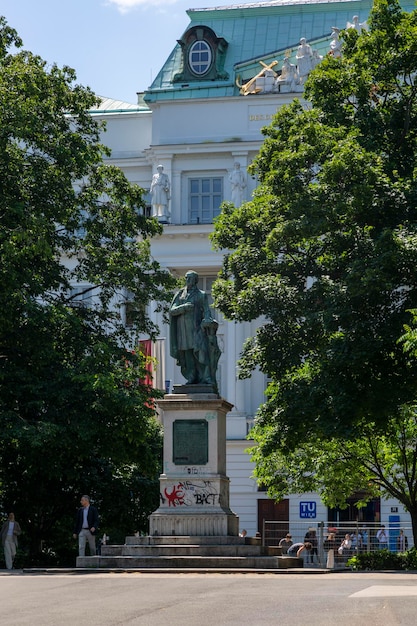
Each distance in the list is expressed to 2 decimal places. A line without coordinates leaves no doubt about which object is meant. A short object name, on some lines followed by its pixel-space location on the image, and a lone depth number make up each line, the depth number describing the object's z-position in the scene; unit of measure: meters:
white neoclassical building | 59.47
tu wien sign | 55.47
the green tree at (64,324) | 33.62
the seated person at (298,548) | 38.31
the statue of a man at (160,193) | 60.62
